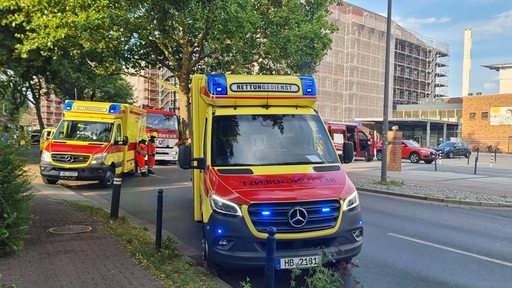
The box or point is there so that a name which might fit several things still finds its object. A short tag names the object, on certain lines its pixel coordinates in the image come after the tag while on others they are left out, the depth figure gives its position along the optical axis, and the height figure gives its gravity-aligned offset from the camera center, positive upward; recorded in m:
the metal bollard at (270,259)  3.89 -1.20
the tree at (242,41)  21.24 +4.91
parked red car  29.33 -1.45
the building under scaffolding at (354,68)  65.69 +9.93
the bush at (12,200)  5.31 -0.98
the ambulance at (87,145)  12.81 -0.62
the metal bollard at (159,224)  6.12 -1.42
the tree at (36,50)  13.70 +3.15
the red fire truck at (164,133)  24.05 -0.35
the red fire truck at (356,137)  27.88 -0.45
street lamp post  15.35 +0.77
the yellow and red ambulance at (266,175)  4.80 -0.58
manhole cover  6.96 -1.75
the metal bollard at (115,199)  8.06 -1.39
